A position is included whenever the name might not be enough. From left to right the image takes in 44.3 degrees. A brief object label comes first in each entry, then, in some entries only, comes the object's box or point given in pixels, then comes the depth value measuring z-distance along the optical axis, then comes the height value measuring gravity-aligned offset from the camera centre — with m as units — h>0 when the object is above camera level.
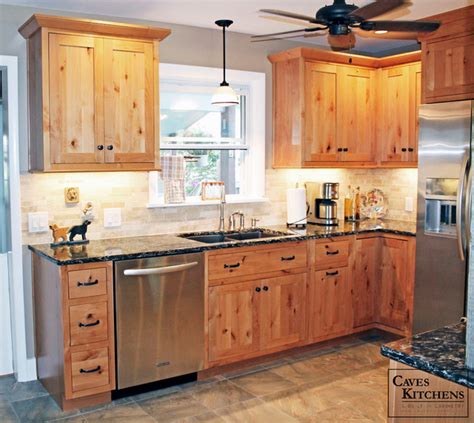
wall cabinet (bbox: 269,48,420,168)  4.62 +0.51
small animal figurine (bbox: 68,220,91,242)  3.80 -0.39
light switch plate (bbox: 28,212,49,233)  3.82 -0.33
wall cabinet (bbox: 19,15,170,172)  3.53 +0.48
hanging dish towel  4.34 -0.05
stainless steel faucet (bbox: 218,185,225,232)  4.56 -0.32
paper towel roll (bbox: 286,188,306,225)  4.78 -0.28
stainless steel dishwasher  3.49 -0.91
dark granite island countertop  1.58 -0.53
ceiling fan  2.66 +0.69
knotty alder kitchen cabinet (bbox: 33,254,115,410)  3.34 -0.94
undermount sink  4.39 -0.50
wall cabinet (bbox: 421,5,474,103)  3.94 +0.79
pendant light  4.03 +0.52
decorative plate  5.35 -0.31
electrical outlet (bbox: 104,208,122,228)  4.08 -0.33
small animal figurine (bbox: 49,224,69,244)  3.77 -0.40
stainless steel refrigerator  3.84 -0.28
